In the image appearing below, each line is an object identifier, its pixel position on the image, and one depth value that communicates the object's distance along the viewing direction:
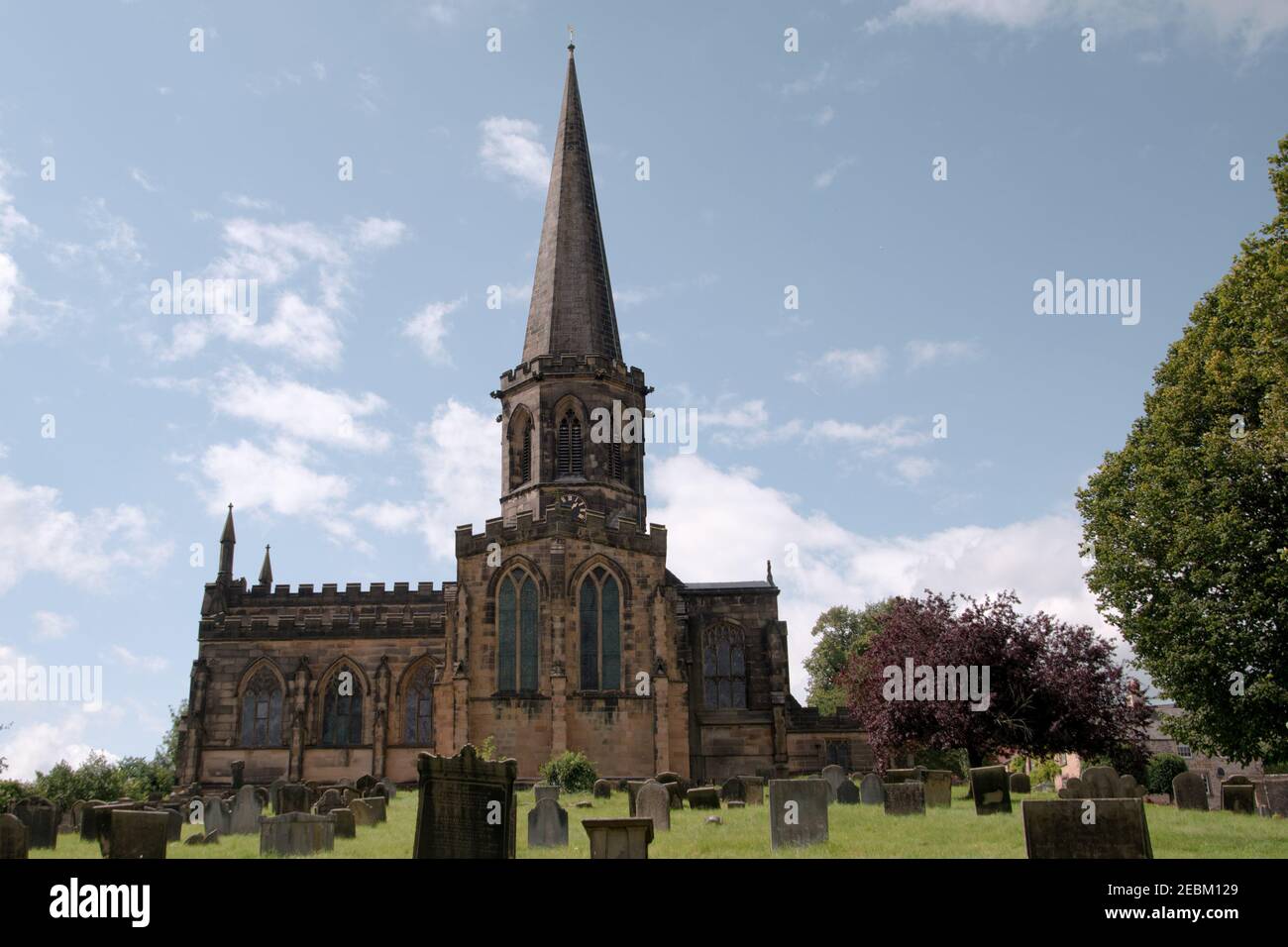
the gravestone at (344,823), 18.86
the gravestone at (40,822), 19.19
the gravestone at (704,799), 23.05
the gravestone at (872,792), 23.89
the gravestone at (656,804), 18.92
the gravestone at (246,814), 21.73
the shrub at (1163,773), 40.91
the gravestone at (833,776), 25.28
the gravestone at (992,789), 20.55
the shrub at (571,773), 29.88
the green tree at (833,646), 60.94
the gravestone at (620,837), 12.75
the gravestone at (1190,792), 23.66
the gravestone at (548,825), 16.98
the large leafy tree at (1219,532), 21.61
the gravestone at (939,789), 22.61
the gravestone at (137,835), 14.64
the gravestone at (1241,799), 24.45
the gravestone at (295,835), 16.52
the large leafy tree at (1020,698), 27.83
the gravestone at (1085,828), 12.27
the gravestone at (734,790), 25.02
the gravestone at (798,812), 15.56
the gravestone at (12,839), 14.30
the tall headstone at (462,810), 13.91
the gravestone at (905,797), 20.73
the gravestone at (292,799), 23.48
